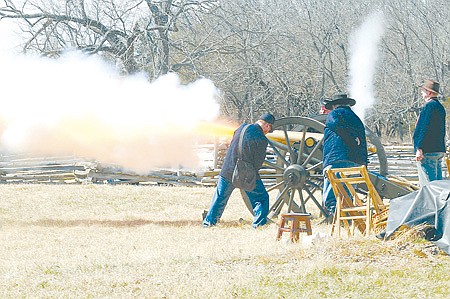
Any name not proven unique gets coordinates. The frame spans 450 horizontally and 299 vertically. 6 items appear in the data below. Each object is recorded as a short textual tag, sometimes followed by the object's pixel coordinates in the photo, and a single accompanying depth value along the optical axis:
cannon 20.97
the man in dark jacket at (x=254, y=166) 20.52
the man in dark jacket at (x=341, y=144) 17.97
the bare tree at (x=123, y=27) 43.00
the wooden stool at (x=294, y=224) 15.95
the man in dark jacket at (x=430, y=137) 18.41
